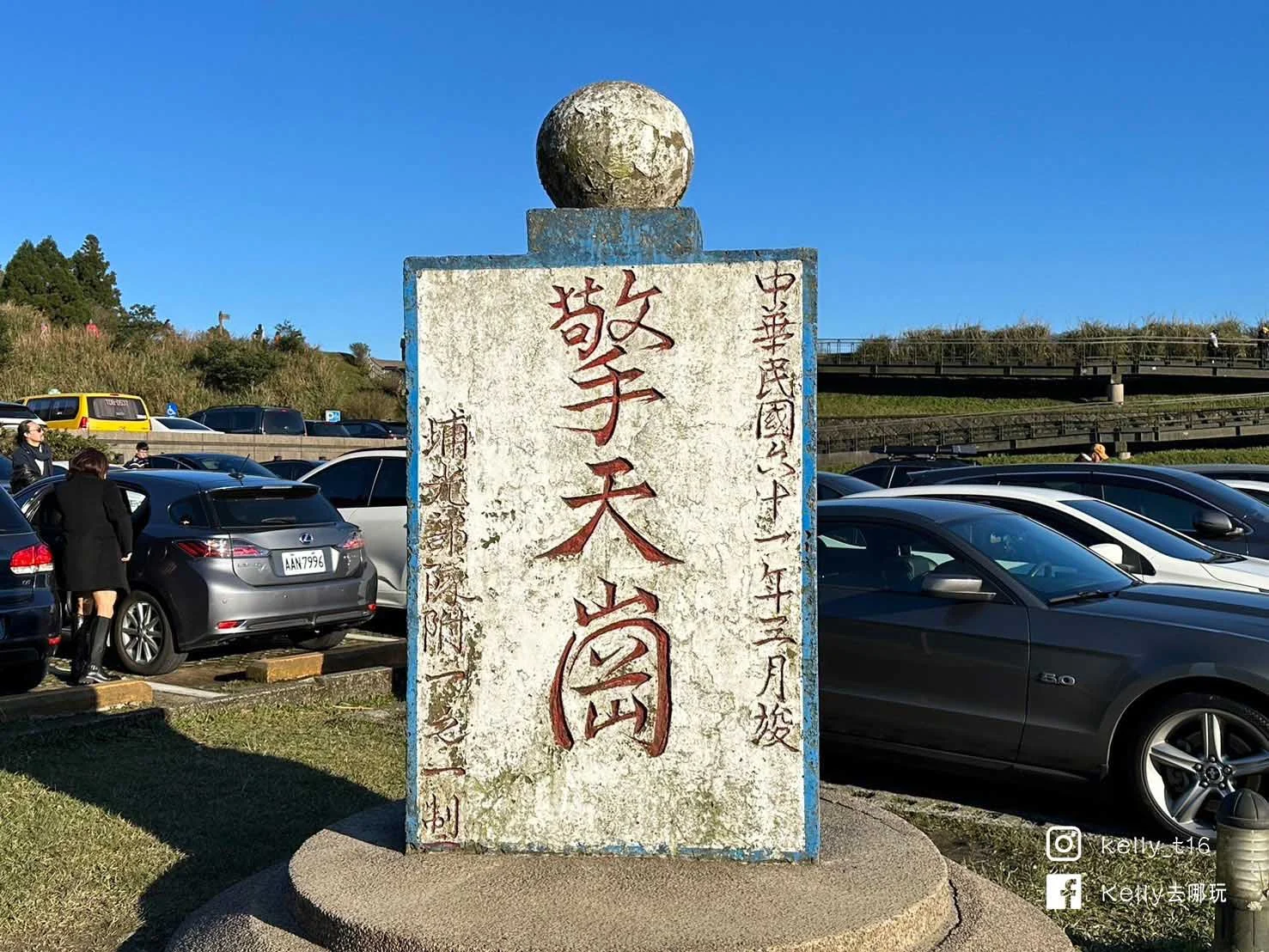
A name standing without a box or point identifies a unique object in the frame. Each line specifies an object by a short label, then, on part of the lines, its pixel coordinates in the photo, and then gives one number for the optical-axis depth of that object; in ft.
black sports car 18.26
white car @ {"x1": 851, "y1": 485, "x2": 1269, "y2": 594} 26.20
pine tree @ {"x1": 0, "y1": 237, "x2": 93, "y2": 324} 170.60
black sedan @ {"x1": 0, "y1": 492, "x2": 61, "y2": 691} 24.76
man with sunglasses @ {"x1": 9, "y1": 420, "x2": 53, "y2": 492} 42.19
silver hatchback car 28.78
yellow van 93.45
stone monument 13.07
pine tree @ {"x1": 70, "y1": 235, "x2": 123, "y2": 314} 188.14
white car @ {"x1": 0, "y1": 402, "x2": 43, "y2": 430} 79.51
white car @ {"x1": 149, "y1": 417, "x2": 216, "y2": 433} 100.27
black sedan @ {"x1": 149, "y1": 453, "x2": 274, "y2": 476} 67.26
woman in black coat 26.86
